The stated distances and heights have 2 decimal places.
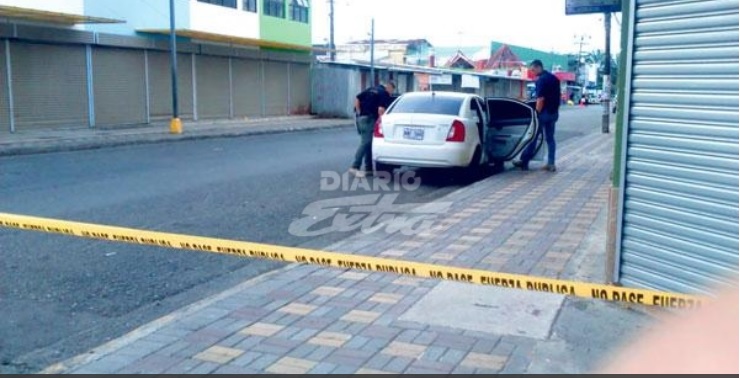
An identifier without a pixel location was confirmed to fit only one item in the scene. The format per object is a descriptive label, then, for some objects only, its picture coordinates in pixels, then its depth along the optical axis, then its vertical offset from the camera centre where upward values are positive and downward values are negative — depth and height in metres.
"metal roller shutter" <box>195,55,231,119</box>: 32.69 +0.12
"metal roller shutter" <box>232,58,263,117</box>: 35.34 +0.13
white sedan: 12.20 -0.67
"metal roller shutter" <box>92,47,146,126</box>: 26.86 +0.12
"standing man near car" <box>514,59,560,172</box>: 13.09 -0.26
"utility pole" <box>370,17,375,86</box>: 41.78 +1.21
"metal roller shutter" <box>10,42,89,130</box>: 23.52 +0.12
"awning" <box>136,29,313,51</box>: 29.16 +2.19
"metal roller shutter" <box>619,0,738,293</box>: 4.66 -0.38
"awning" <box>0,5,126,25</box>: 21.25 +2.17
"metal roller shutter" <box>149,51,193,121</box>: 29.81 +0.18
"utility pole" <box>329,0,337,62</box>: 51.31 +4.70
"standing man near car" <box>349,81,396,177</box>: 13.27 -0.33
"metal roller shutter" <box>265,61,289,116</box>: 37.97 +0.09
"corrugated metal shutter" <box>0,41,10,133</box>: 22.77 -0.16
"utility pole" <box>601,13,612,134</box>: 27.88 +0.48
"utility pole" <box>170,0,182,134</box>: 24.52 -0.15
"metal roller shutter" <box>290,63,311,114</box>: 40.25 +0.11
